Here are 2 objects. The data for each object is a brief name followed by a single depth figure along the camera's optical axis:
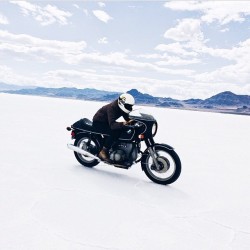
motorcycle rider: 5.96
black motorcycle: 5.77
